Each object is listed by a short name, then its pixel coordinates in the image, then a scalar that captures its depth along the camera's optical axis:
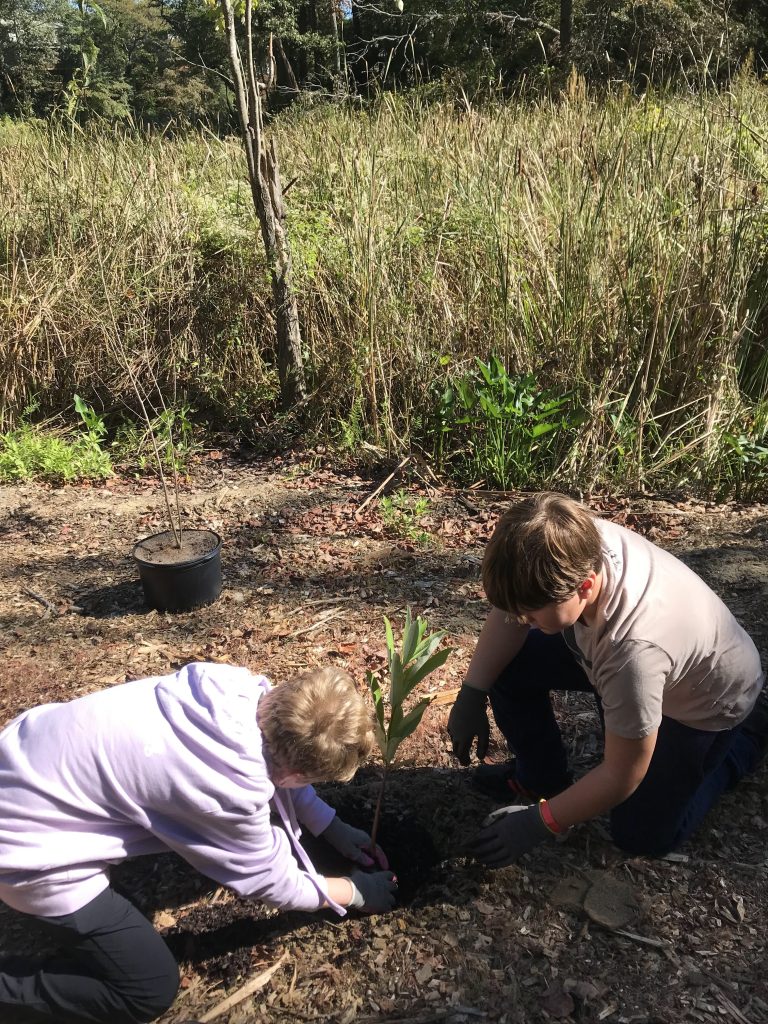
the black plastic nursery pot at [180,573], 3.05
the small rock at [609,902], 1.80
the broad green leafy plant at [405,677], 1.86
